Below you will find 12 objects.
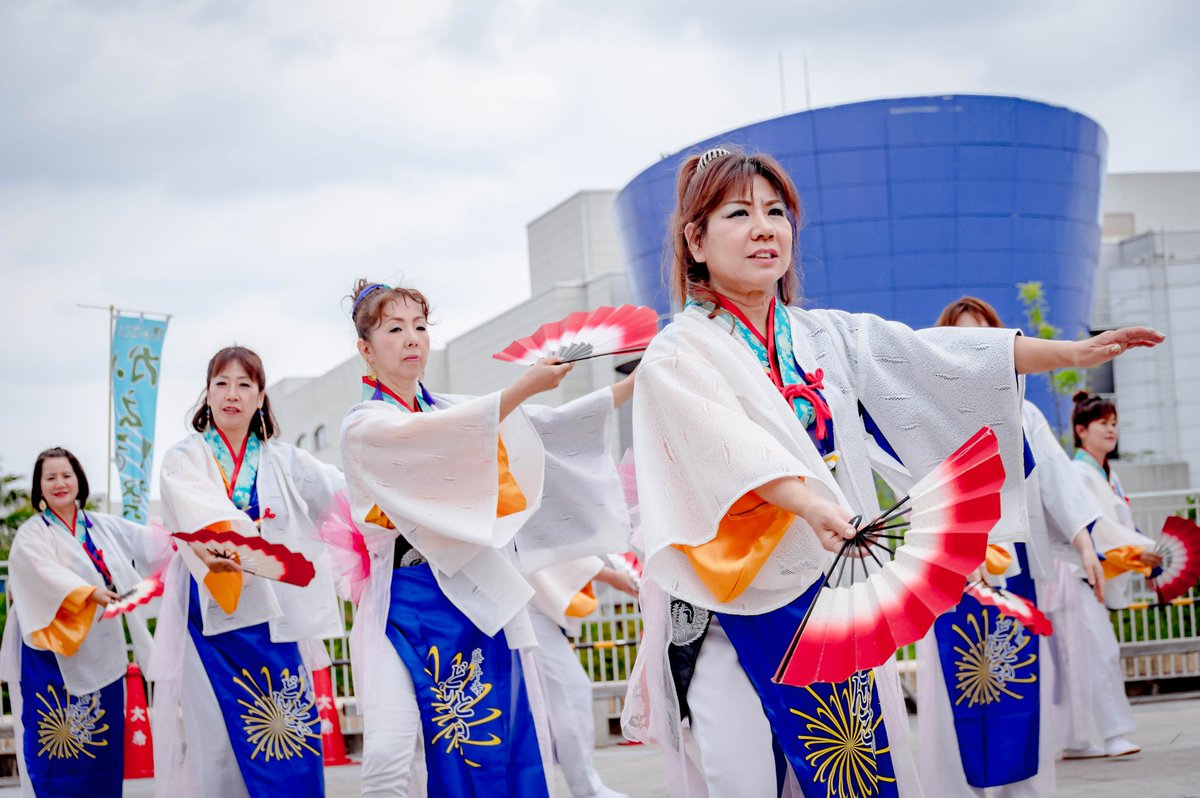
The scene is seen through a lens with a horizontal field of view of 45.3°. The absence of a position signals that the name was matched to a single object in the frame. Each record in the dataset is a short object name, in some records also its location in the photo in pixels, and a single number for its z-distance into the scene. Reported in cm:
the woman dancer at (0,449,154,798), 689
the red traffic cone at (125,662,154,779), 823
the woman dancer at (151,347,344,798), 540
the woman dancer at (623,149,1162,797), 279
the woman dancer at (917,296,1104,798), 495
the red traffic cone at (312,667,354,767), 728
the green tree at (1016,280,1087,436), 1670
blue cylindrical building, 2964
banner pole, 1361
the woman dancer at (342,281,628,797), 417
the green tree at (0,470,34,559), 2236
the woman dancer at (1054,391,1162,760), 672
